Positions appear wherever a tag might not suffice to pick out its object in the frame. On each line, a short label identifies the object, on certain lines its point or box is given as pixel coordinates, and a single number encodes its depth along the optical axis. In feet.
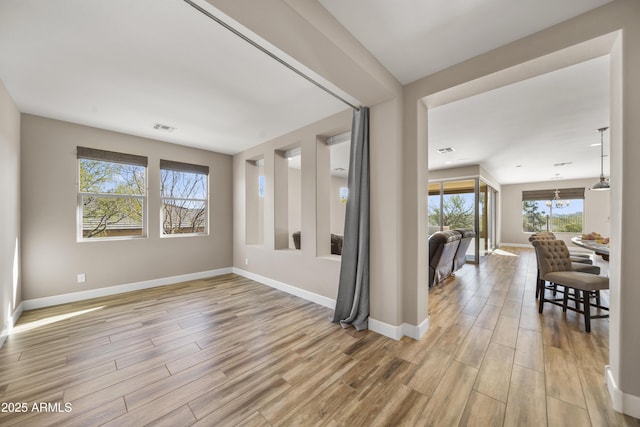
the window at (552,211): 28.35
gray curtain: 8.59
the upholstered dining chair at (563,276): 8.51
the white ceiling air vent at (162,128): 11.81
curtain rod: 4.61
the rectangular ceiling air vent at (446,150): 15.57
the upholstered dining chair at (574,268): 10.73
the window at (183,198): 14.62
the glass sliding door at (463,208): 20.51
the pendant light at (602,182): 12.50
